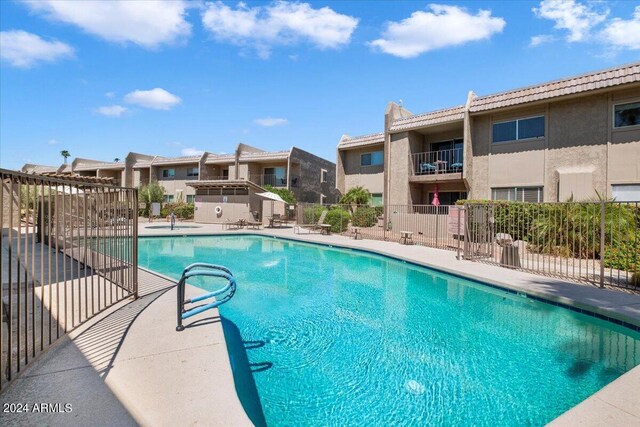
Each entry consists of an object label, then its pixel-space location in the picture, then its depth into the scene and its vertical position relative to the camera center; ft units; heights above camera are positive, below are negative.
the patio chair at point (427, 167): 68.57 +9.55
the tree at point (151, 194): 107.81 +4.97
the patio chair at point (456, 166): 63.93 +9.19
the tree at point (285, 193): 93.50 +5.07
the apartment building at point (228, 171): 103.30 +14.23
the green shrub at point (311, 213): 77.41 -0.54
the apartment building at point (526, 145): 46.93 +12.00
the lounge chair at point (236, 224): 78.69 -3.51
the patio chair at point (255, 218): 82.17 -2.13
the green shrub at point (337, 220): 68.85 -1.85
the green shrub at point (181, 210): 106.32 -0.26
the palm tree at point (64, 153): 230.48 +38.78
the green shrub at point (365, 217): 72.23 -1.20
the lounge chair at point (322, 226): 65.26 -3.16
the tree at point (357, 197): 78.48 +3.55
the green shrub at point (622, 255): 28.63 -3.79
